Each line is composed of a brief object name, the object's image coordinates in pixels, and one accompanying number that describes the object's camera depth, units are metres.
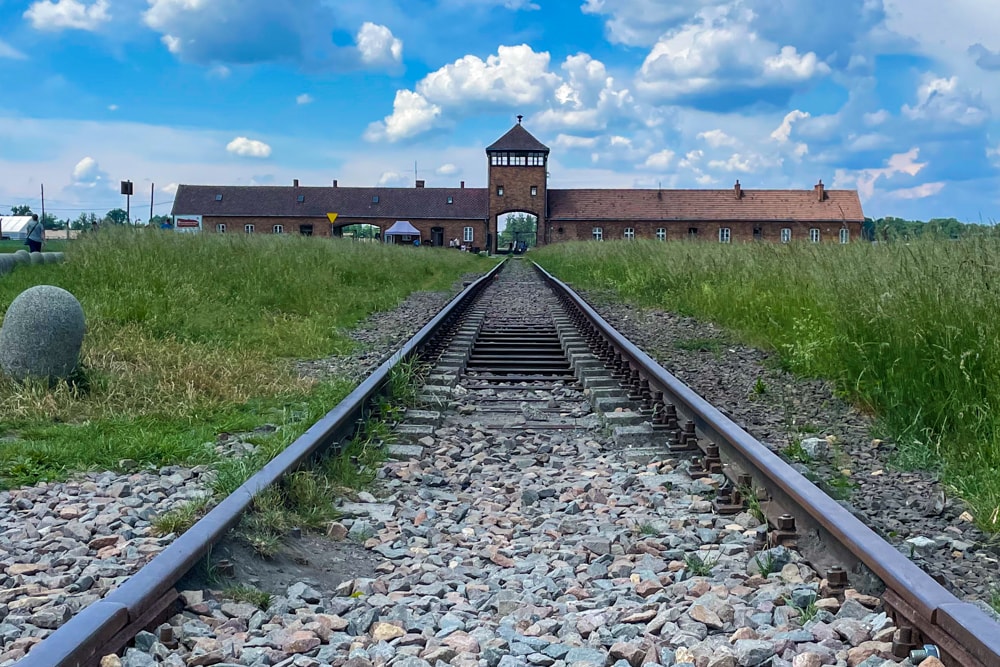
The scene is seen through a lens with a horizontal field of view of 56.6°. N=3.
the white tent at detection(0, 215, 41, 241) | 101.50
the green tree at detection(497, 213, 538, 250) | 146.14
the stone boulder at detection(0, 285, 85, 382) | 6.44
